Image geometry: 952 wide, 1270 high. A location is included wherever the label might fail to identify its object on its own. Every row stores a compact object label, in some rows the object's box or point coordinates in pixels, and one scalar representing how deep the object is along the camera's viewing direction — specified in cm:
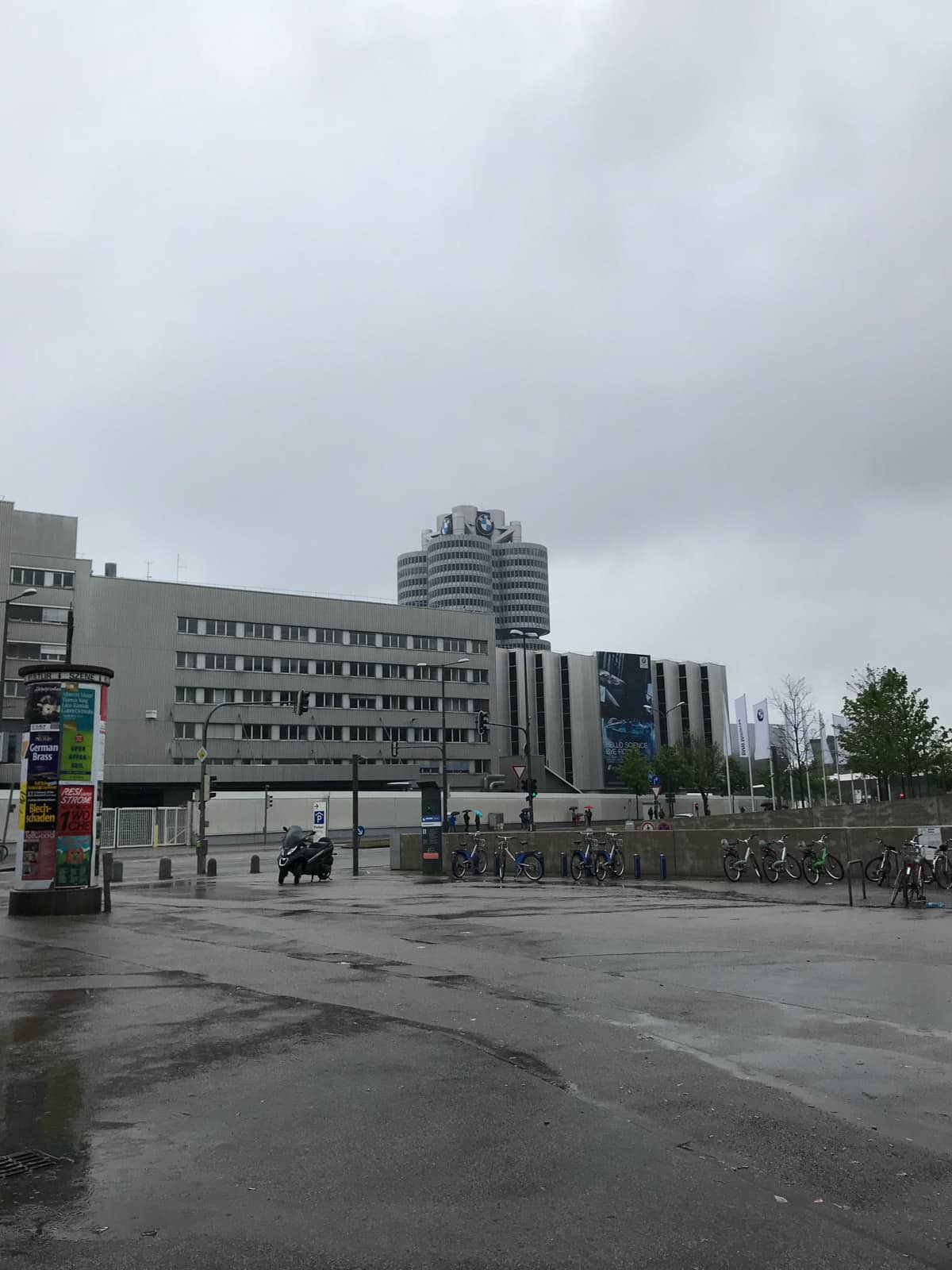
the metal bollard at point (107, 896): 1998
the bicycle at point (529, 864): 3064
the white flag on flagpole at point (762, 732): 6612
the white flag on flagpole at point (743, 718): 6931
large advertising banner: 12275
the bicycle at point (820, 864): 2441
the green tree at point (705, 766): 9950
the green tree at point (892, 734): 5569
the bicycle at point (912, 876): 1920
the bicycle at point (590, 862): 2914
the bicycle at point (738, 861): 2655
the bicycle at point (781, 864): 2564
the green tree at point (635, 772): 10438
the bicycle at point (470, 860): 3253
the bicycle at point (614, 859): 2917
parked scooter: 3106
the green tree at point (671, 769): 10262
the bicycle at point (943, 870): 2183
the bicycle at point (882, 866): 2267
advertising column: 1939
